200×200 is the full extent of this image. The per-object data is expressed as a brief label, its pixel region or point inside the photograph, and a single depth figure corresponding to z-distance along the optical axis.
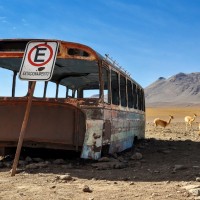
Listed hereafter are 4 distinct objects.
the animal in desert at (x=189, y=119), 19.57
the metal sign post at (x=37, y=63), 4.67
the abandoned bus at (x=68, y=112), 5.52
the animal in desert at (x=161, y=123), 17.73
